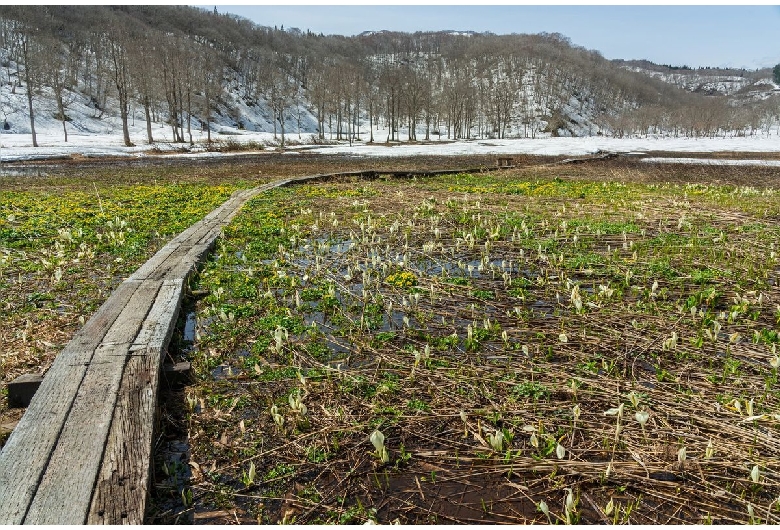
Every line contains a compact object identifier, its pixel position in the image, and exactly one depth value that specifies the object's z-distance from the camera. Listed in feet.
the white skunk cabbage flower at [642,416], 13.24
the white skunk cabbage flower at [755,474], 11.87
